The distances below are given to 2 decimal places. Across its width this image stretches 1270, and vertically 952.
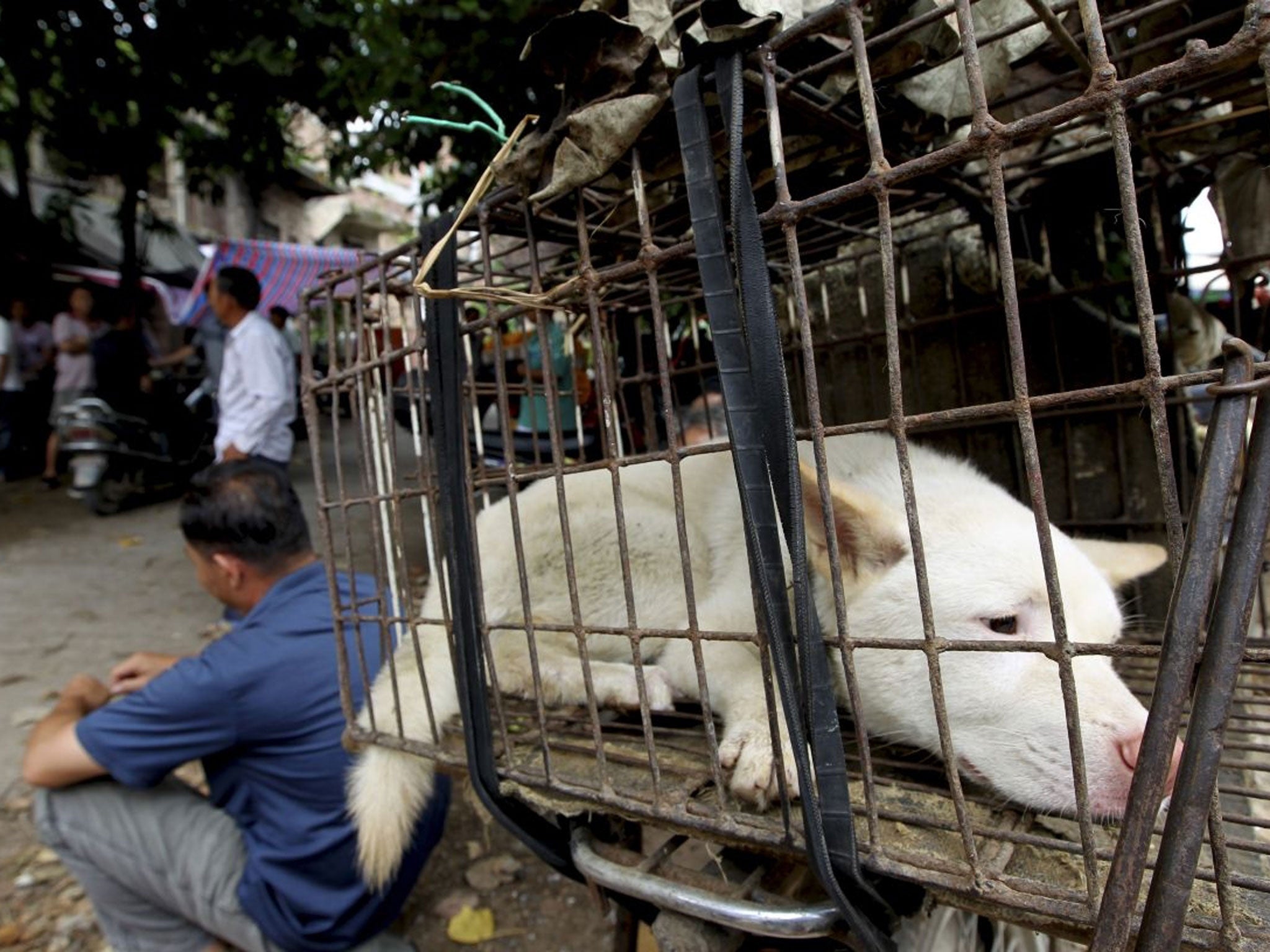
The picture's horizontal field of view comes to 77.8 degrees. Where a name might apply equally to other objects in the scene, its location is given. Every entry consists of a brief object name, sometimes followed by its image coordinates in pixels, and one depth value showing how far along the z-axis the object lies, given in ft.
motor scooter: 25.25
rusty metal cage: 3.24
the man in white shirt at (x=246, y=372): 17.11
